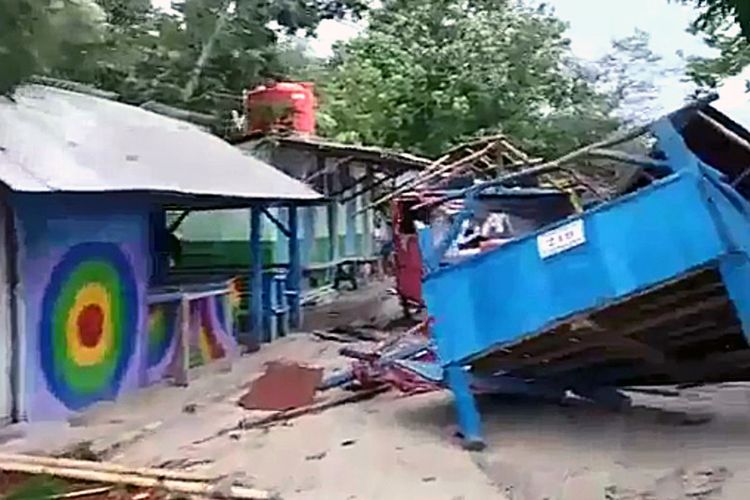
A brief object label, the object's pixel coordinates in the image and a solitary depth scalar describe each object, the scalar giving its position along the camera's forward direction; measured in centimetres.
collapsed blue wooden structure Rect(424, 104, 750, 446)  772
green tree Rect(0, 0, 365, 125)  2372
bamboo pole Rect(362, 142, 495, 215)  1677
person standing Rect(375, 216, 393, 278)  2694
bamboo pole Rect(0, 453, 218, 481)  766
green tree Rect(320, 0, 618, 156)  2614
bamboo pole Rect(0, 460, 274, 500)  732
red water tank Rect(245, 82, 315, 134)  1956
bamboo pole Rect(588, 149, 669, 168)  816
